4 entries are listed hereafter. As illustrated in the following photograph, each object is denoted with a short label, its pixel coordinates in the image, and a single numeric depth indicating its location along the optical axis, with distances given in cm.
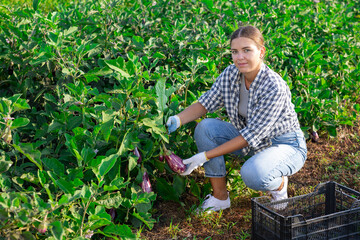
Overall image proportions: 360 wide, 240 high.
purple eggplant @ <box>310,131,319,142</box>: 388
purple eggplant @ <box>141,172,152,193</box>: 269
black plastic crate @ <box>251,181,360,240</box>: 241
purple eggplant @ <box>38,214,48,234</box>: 204
